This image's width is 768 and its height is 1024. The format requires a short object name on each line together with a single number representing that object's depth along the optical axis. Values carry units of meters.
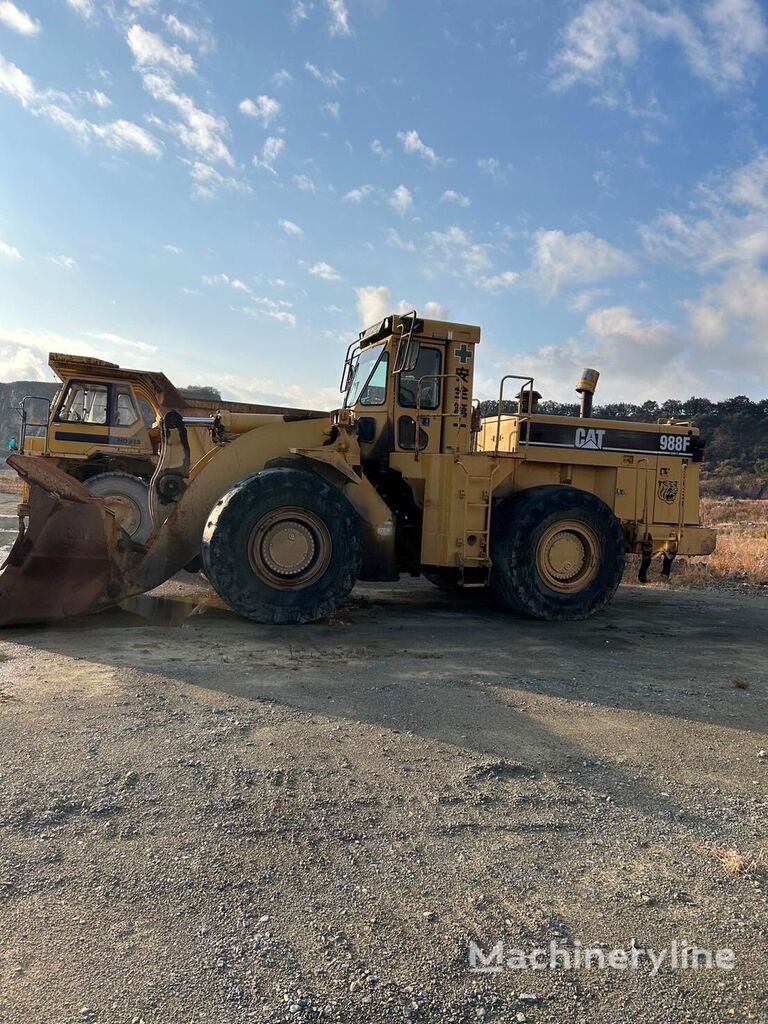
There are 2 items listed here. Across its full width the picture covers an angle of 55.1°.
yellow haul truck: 12.16
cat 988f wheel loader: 6.80
